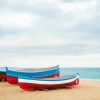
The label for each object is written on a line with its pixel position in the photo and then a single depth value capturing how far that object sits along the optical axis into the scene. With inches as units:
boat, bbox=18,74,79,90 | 360.8
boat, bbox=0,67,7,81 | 530.6
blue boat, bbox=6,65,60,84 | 433.8
